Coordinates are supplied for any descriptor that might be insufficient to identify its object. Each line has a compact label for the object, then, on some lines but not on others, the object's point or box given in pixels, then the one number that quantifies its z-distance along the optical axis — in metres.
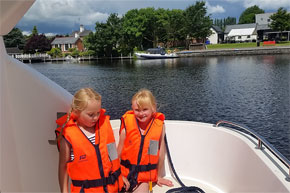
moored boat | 44.12
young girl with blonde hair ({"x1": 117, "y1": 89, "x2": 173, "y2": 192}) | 2.54
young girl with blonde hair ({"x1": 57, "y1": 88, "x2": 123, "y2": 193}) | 2.08
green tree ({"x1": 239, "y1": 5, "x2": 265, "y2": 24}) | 90.74
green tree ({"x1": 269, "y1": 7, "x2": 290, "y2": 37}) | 51.56
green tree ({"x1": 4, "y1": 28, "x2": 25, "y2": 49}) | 63.31
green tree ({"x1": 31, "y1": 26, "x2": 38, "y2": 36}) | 80.62
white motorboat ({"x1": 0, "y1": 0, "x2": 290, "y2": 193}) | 1.85
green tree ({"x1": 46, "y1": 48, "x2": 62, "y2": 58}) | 61.44
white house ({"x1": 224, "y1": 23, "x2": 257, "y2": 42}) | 67.75
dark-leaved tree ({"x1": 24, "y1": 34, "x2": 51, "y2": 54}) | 67.75
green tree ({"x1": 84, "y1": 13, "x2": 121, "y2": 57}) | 53.81
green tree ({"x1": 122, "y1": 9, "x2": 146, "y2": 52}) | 54.88
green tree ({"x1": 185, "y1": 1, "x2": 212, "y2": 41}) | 54.03
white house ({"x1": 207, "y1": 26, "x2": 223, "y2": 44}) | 71.56
